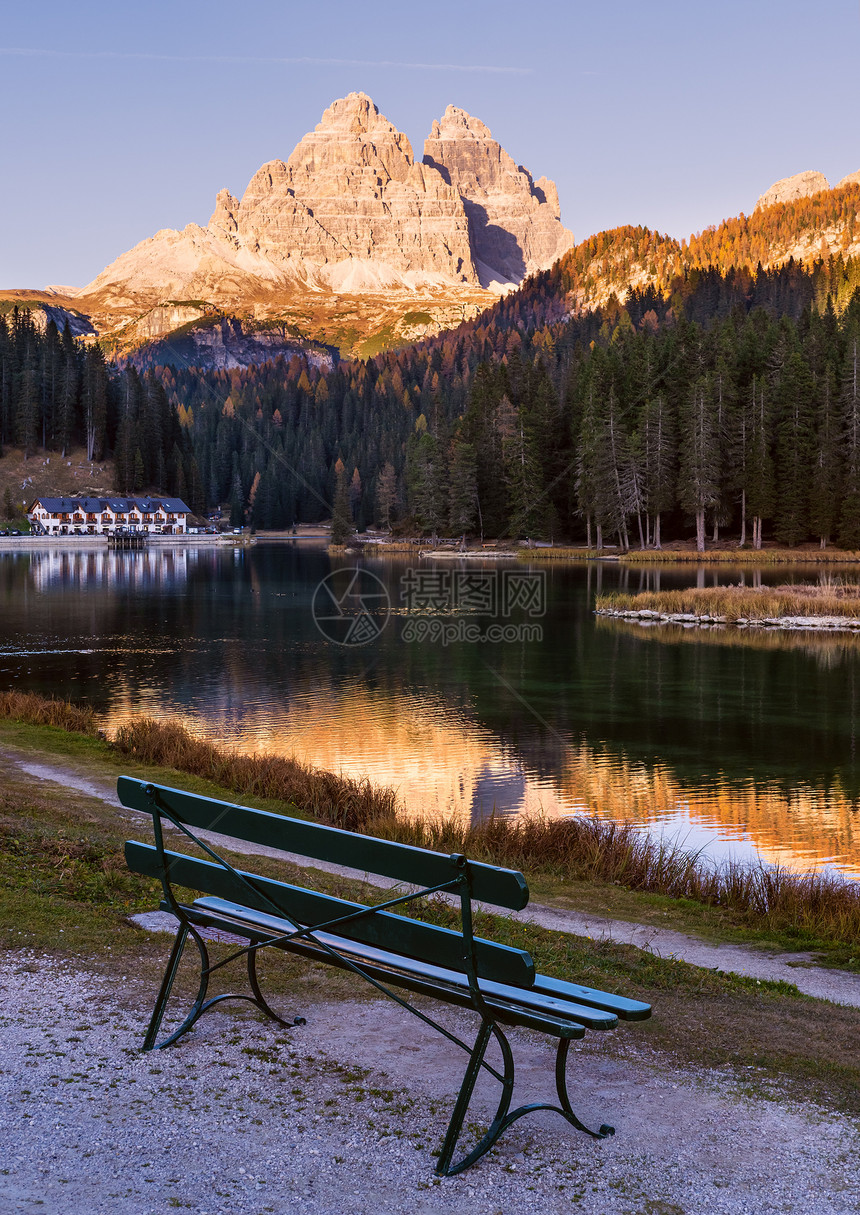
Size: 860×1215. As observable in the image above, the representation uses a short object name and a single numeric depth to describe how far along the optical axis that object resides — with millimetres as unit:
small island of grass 47125
